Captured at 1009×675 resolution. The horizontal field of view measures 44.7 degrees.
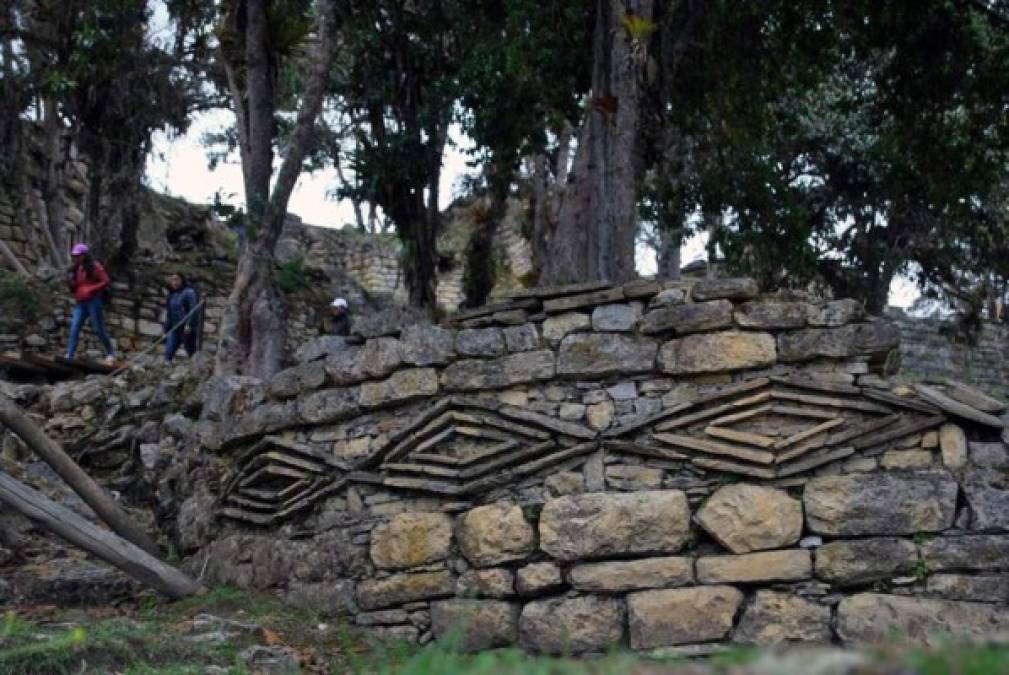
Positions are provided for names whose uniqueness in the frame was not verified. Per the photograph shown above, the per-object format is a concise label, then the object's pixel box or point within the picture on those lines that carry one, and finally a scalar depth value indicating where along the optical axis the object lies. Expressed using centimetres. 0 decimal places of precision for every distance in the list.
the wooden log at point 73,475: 770
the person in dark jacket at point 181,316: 1460
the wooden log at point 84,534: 746
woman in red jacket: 1387
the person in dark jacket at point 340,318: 1353
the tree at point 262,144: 1077
